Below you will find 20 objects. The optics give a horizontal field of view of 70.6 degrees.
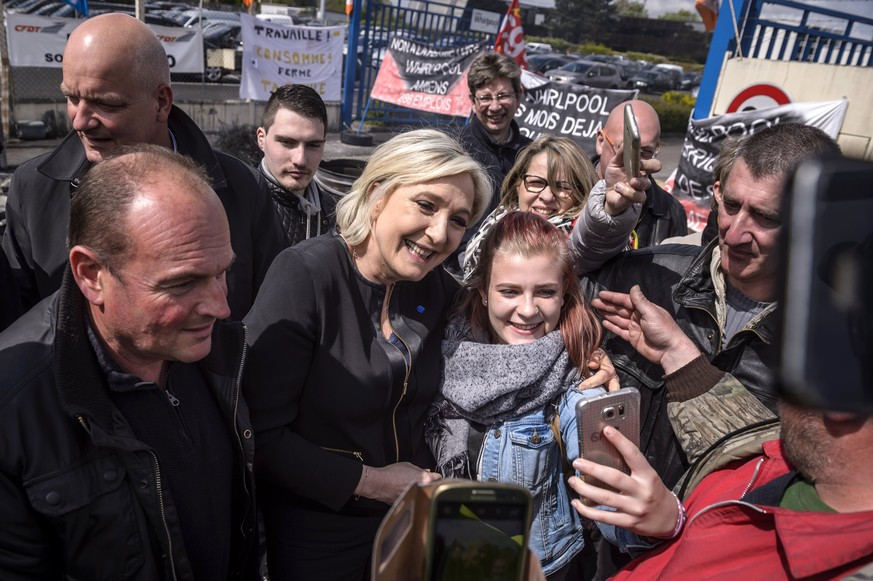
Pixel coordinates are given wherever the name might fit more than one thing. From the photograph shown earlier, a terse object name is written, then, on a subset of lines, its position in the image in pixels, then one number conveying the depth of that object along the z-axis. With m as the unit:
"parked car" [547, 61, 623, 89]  21.14
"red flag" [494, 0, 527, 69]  9.62
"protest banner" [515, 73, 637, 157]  7.24
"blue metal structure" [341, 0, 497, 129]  11.21
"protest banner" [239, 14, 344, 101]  10.23
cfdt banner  8.35
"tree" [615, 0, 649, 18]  58.50
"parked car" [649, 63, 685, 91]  30.75
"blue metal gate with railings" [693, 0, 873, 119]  7.15
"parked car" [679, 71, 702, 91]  30.30
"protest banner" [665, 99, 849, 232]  5.88
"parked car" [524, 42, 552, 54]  29.82
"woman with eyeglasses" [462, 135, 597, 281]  3.17
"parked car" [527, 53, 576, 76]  25.25
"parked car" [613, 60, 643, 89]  26.64
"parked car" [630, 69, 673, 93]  29.14
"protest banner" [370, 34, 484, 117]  10.67
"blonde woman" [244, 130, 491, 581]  1.82
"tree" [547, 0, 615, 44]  47.38
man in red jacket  1.11
